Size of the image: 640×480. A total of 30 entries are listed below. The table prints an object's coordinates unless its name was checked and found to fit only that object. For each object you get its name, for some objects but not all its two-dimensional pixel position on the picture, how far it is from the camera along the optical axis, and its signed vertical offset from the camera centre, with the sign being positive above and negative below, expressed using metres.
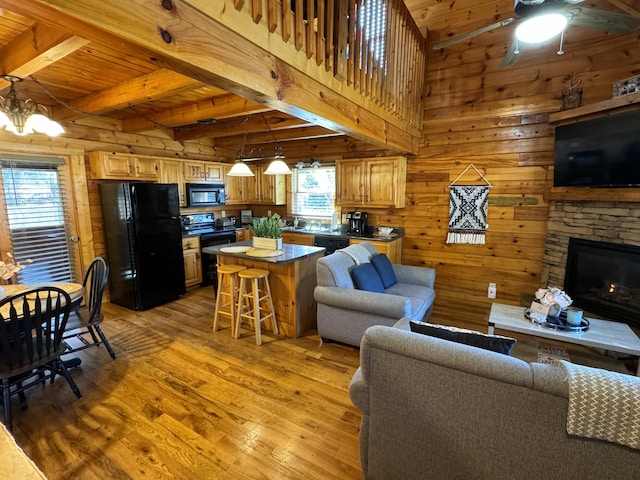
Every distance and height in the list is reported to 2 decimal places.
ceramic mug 2.54 -1.00
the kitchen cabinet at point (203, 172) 4.95 +0.54
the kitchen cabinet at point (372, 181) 4.35 +0.29
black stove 4.97 -0.47
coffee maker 4.76 -0.34
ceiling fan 1.68 +1.08
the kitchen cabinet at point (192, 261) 4.71 -0.91
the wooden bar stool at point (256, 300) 3.13 -1.06
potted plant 3.44 -0.36
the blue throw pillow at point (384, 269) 3.52 -0.81
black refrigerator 3.87 -0.50
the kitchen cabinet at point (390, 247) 4.23 -0.65
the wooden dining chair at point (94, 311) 2.69 -0.99
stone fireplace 2.88 -0.43
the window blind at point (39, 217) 3.42 -0.14
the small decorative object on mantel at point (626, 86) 2.70 +1.03
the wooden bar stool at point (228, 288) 3.29 -0.98
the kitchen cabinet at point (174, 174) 4.58 +0.46
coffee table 2.31 -1.11
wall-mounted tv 2.69 +0.45
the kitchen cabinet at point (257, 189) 5.68 +0.27
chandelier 2.29 +0.66
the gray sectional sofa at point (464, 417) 1.14 -0.91
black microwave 4.92 +0.15
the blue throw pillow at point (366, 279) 3.09 -0.81
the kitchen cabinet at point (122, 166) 3.95 +0.52
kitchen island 3.26 -0.89
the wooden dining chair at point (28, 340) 1.98 -0.93
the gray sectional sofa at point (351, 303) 2.74 -0.99
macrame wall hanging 4.02 -0.16
